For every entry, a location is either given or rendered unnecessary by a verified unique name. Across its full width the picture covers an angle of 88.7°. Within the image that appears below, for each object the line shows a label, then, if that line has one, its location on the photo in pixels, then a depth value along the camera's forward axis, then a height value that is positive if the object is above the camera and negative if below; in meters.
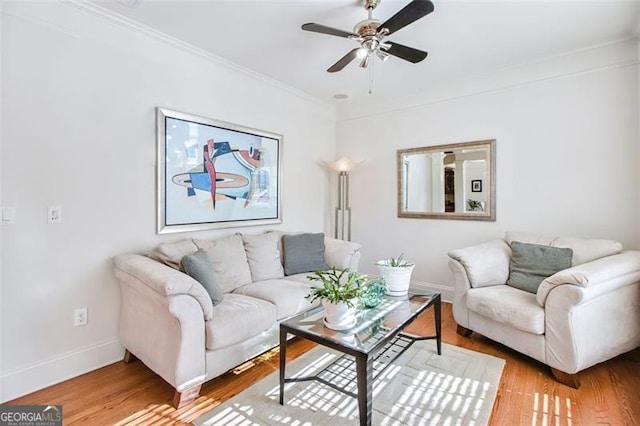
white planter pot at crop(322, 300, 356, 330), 1.80 -0.56
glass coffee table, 1.53 -0.65
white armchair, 2.09 -0.68
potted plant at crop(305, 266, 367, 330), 1.79 -0.48
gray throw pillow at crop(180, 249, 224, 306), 2.21 -0.41
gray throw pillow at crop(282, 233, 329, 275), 3.28 -0.41
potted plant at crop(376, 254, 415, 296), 2.37 -0.46
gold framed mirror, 3.54 +0.38
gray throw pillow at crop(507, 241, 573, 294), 2.61 -0.40
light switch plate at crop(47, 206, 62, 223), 2.15 -0.01
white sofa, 1.88 -0.66
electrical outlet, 2.28 -0.73
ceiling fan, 1.90 +1.18
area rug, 1.80 -1.12
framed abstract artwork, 2.76 +0.38
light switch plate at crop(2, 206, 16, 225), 1.97 -0.01
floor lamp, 4.56 +0.05
